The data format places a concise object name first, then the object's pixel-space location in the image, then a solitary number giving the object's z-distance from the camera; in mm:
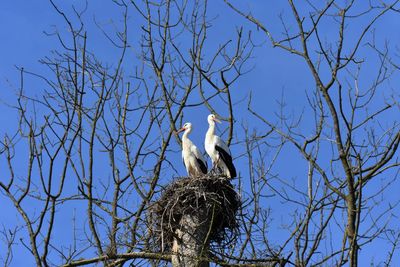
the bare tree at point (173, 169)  13828
